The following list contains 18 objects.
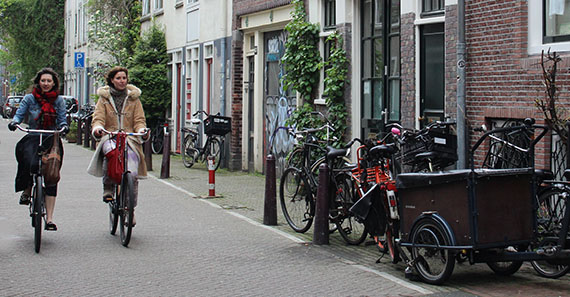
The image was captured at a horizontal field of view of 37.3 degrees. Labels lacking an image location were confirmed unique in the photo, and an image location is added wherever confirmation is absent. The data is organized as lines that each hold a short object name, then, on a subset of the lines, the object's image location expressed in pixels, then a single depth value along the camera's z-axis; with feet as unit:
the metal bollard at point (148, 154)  60.49
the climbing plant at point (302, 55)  49.83
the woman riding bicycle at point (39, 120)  29.91
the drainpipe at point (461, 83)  34.01
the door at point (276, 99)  55.67
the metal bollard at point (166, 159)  55.93
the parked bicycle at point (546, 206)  22.59
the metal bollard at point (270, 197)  34.65
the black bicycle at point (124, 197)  29.17
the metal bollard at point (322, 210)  29.58
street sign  104.14
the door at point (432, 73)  37.19
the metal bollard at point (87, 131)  93.35
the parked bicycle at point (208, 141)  61.72
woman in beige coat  31.12
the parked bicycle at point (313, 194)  29.58
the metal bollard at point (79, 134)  97.77
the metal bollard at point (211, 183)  45.52
